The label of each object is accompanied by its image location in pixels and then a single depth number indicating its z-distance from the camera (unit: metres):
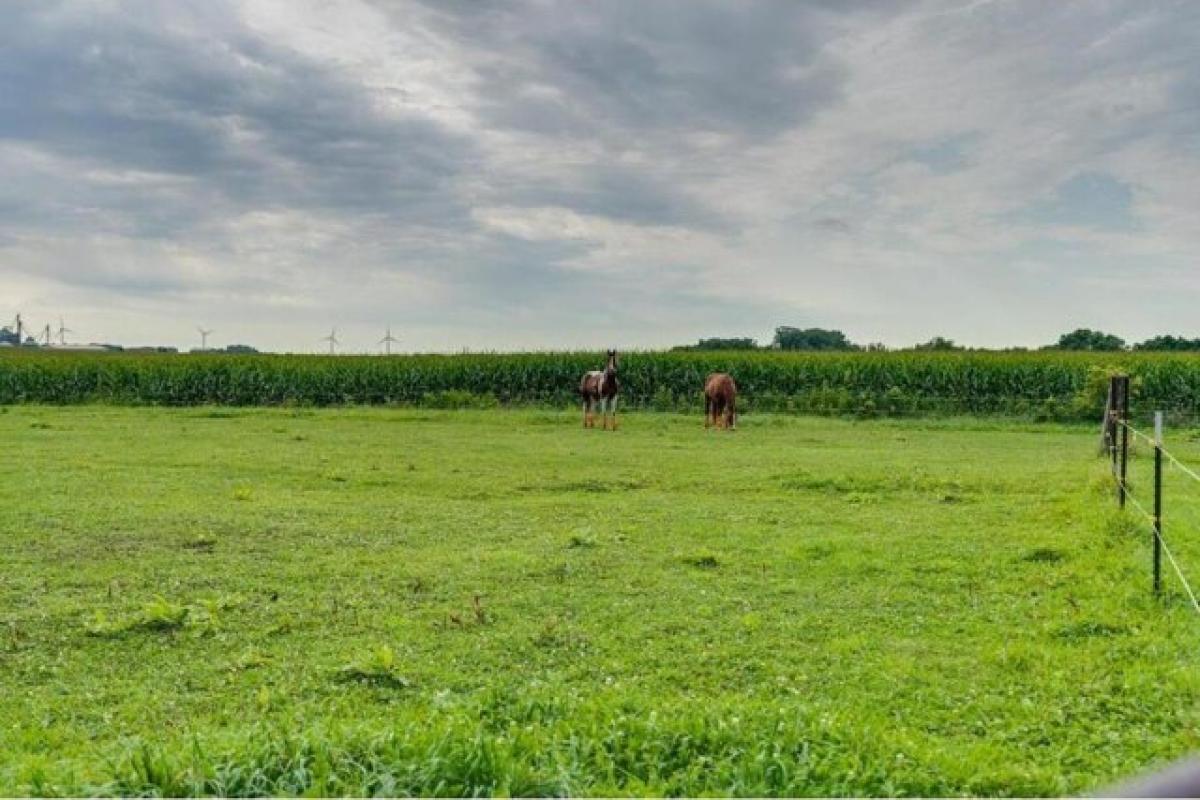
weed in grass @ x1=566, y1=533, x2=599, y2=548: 9.74
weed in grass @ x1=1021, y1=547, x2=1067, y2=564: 9.12
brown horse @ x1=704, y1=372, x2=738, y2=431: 24.84
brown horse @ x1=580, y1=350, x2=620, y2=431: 25.41
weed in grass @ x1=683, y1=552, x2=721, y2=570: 8.91
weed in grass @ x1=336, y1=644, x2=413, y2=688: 5.83
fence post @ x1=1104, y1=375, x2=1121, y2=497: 14.16
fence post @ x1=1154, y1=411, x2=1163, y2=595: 7.62
